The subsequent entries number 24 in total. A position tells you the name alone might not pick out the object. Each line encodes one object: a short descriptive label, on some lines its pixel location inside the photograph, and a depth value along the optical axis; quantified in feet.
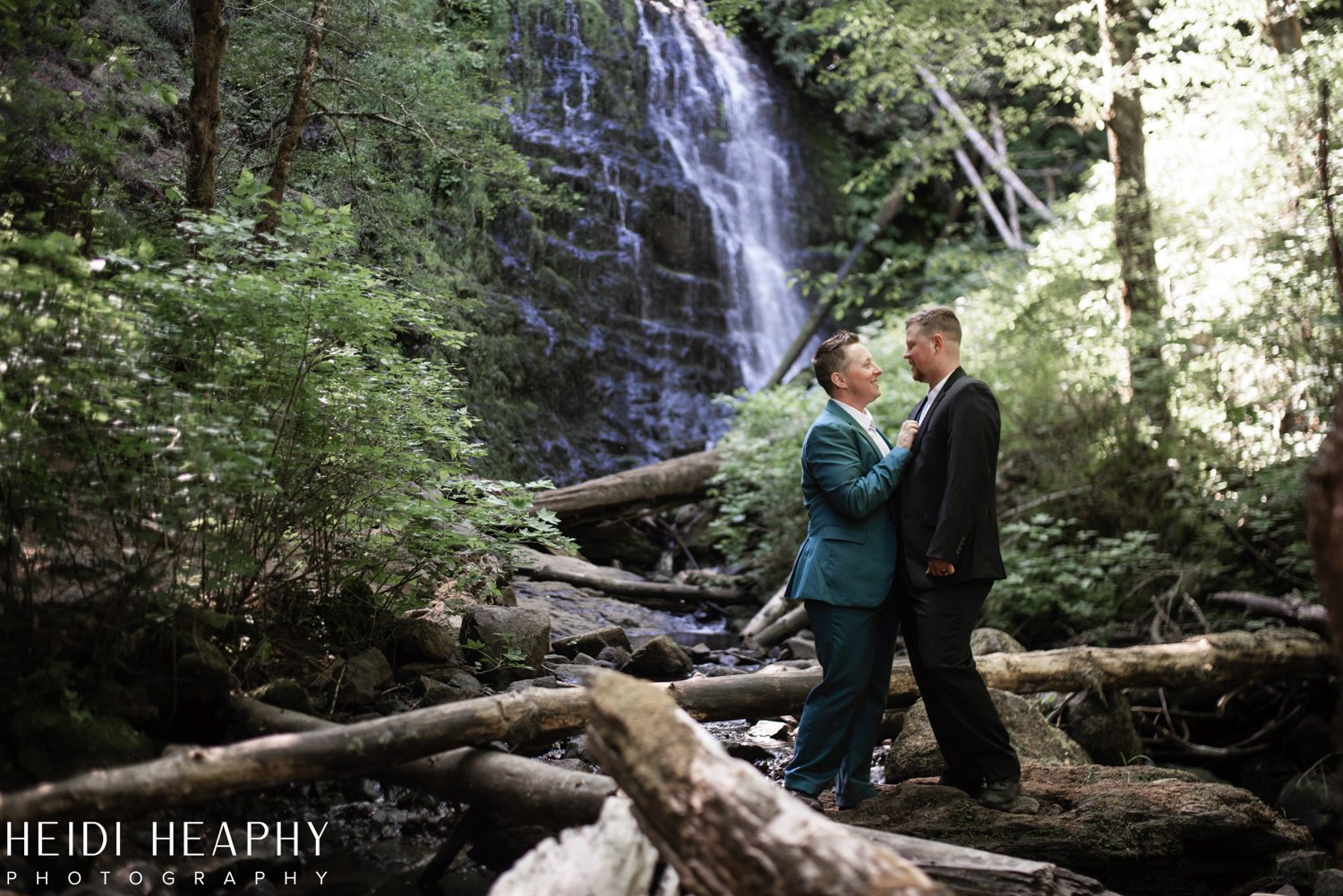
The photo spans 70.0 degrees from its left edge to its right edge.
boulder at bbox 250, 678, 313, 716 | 13.66
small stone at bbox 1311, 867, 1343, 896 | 13.12
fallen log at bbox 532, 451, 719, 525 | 35.68
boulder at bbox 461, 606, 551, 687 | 18.40
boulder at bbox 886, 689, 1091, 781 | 16.70
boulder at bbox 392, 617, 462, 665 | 17.60
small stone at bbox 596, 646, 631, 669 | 22.50
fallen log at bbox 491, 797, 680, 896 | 8.88
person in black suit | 13.75
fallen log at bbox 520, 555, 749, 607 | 32.42
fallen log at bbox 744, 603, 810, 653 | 29.68
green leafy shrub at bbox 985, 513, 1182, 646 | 27.71
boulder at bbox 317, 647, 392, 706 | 15.30
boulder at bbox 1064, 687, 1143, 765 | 20.94
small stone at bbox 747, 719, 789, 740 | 20.26
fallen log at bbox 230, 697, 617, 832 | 11.28
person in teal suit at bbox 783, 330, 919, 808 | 14.15
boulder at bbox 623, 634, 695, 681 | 22.38
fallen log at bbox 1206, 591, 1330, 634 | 23.88
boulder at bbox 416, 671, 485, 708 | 15.93
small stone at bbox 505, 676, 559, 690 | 17.15
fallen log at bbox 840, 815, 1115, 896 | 10.11
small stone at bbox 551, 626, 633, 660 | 22.76
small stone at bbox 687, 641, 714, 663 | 26.40
